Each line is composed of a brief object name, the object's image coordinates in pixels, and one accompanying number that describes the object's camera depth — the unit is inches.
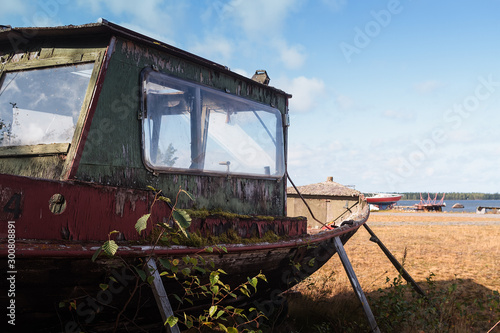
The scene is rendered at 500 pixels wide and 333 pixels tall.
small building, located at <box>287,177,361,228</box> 440.5
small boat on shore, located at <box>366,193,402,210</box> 2153.1
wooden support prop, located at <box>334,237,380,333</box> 190.4
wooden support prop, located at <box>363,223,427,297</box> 241.1
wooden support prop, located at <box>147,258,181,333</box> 107.9
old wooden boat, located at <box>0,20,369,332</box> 93.7
